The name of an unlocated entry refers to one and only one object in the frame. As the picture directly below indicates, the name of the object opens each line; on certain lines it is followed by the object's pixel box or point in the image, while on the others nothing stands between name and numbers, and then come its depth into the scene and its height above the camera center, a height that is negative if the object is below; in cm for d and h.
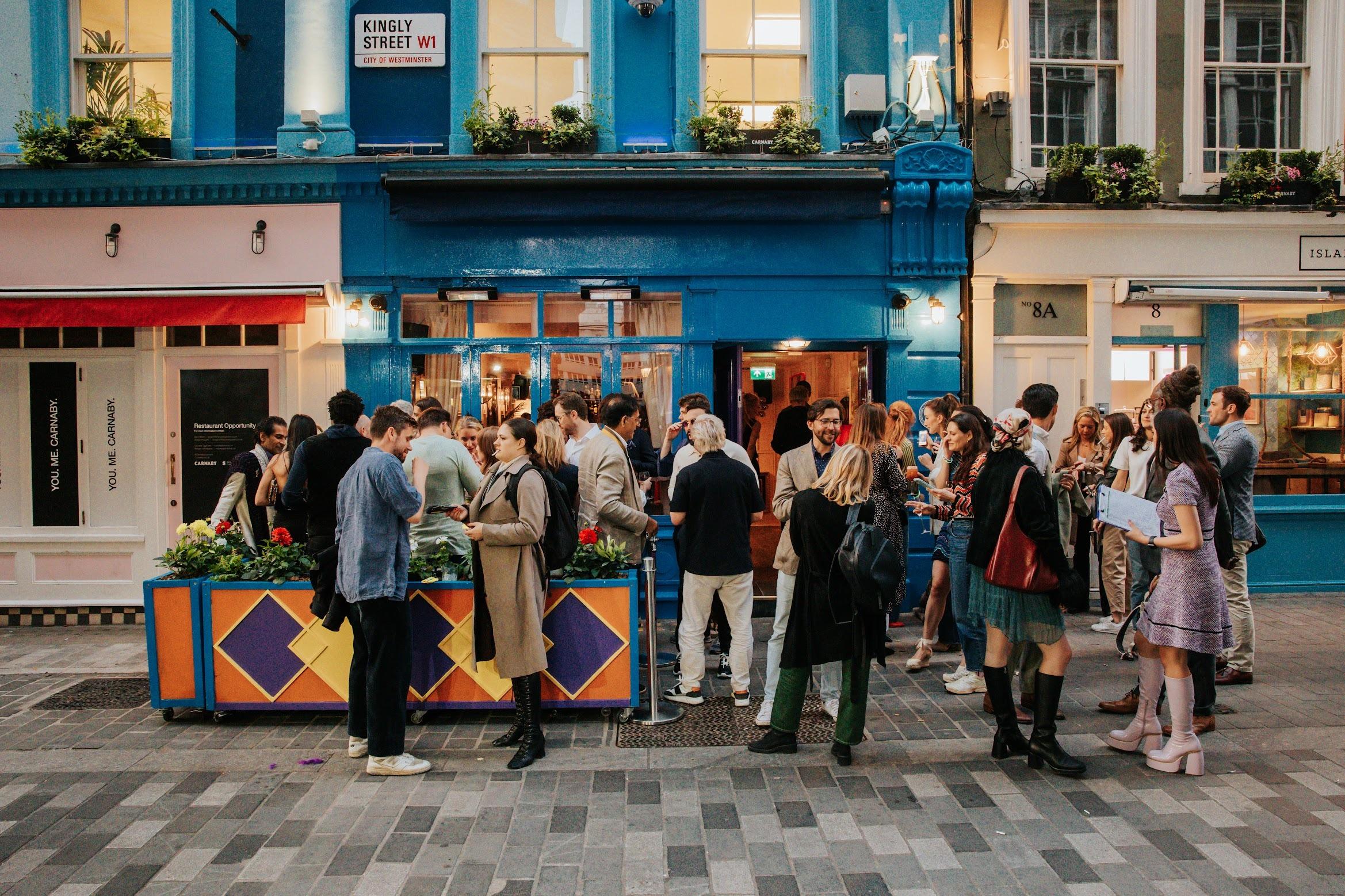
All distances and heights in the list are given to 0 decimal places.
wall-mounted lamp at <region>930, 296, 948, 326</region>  957 +117
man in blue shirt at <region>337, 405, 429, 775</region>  522 -89
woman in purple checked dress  504 -91
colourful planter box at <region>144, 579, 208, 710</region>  618 -146
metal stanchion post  601 -186
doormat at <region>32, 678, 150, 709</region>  674 -203
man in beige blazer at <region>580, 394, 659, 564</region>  653 -50
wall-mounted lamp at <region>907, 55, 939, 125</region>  949 +351
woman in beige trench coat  548 -94
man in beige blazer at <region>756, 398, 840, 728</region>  597 -51
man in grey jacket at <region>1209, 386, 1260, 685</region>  650 -49
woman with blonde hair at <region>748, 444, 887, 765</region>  519 -102
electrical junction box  961 +348
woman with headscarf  508 -98
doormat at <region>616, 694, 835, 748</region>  582 -201
